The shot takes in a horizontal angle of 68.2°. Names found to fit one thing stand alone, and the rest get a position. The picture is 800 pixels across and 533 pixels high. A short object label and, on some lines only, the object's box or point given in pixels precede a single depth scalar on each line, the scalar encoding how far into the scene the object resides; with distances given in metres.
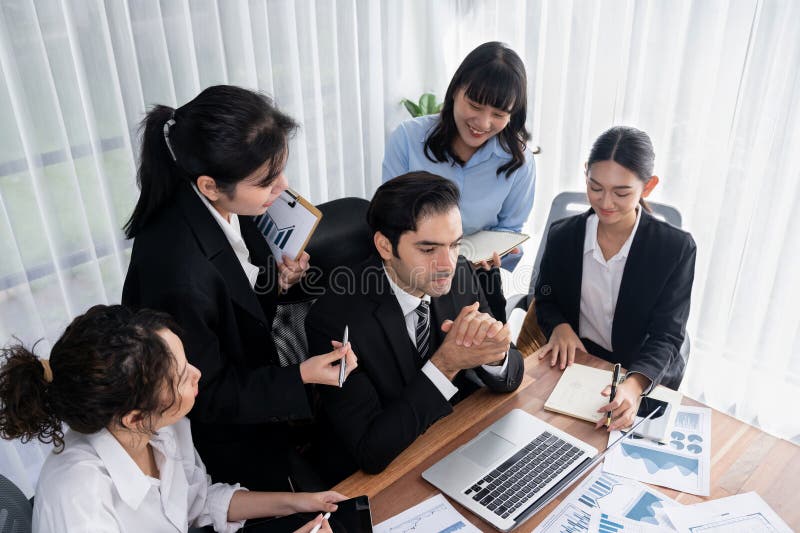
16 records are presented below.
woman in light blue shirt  2.09
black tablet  1.25
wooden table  1.31
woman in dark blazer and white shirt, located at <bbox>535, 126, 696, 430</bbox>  1.84
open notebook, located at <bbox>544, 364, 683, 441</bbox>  1.57
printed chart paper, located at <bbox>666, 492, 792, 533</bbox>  1.22
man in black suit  1.47
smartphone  1.48
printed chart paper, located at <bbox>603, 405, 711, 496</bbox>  1.35
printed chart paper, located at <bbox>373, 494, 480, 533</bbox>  1.26
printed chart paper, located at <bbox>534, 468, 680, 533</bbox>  1.25
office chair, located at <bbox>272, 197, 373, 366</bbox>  1.72
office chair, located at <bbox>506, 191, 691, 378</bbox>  2.28
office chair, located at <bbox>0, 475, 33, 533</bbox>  1.14
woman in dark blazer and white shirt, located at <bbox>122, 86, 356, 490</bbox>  1.38
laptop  1.29
